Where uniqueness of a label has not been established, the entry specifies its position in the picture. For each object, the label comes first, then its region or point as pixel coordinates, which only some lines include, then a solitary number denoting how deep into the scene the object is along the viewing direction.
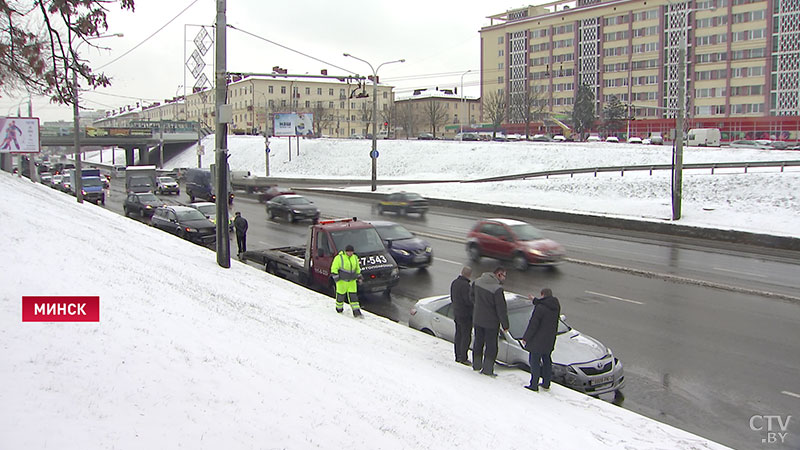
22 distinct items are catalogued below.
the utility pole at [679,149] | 25.72
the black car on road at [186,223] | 23.36
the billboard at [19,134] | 34.25
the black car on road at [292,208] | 30.16
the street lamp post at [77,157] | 30.50
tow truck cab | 14.70
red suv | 18.56
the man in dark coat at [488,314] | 8.76
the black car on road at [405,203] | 33.50
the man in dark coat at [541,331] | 8.33
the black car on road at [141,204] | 31.02
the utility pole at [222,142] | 15.65
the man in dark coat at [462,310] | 9.35
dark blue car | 17.92
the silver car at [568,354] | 8.99
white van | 64.64
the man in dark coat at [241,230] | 20.12
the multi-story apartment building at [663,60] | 81.00
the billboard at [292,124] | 76.75
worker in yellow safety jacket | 11.92
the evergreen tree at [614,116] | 82.56
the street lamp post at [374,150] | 43.59
